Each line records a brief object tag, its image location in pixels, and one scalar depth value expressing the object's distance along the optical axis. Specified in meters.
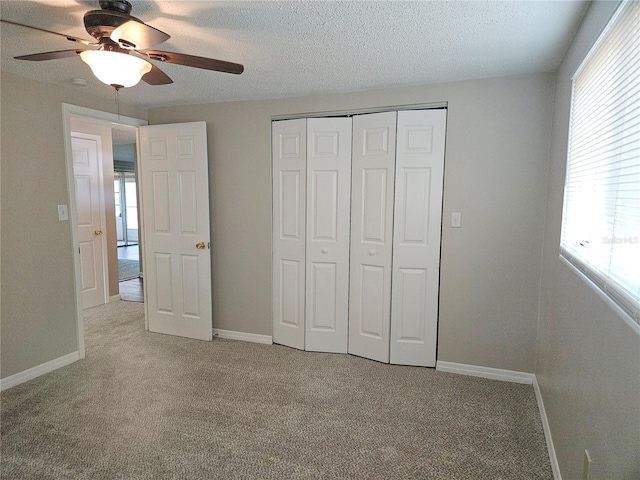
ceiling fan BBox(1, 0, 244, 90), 1.50
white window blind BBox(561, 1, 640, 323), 1.12
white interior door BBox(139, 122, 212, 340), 3.50
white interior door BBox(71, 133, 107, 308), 4.49
